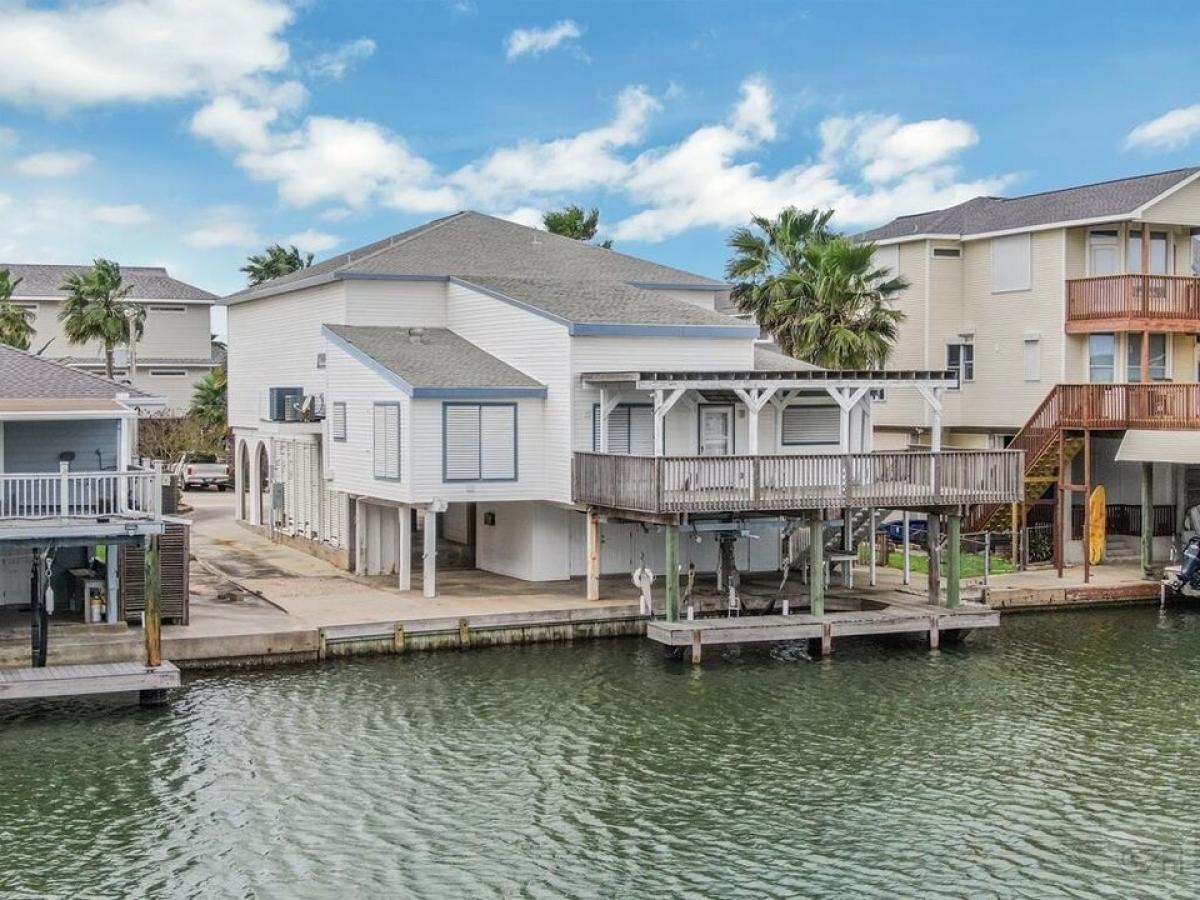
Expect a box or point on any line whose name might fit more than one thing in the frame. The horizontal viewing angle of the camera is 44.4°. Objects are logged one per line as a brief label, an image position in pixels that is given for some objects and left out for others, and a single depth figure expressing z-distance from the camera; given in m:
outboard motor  33.03
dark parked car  38.16
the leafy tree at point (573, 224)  63.44
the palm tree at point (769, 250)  40.25
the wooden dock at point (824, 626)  26.81
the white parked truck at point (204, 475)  59.97
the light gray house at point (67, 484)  23.05
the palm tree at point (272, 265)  63.59
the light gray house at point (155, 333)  71.12
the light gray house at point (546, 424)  28.45
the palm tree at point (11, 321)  58.25
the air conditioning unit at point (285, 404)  38.62
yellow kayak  35.50
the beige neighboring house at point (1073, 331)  35.91
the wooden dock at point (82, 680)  21.88
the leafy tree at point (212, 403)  64.12
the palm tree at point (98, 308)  60.25
